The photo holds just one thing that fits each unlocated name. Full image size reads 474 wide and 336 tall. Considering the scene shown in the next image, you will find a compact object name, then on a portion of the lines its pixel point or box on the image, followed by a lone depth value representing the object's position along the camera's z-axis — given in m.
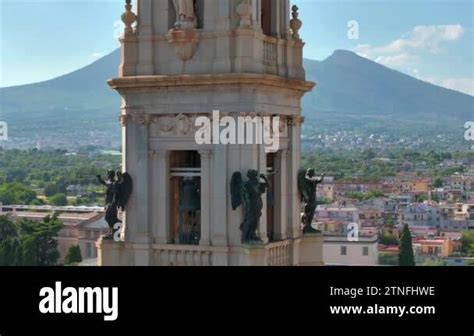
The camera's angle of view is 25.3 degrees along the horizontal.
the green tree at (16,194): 103.44
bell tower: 25.62
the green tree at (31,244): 79.25
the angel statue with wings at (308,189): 28.39
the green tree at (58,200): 106.58
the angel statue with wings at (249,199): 25.11
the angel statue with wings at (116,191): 26.80
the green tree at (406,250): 72.56
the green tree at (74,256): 70.50
